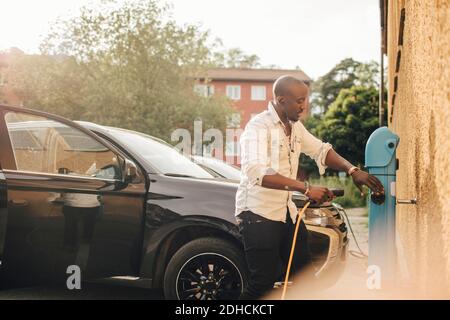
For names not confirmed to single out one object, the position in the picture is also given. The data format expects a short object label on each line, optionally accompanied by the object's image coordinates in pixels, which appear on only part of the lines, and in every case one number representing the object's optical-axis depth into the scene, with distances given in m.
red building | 60.06
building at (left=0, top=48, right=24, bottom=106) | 32.91
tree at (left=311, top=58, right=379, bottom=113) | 63.31
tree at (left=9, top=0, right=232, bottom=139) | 28.75
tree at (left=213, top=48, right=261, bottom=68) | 72.19
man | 3.18
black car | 4.39
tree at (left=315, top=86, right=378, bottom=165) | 41.50
